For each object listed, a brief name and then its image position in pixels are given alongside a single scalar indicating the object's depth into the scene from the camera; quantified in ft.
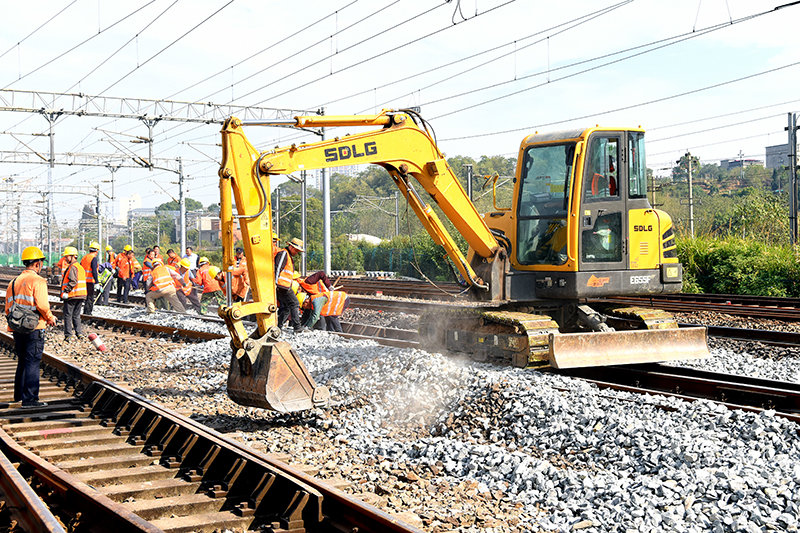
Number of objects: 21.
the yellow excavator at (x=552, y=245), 31.42
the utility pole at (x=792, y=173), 85.20
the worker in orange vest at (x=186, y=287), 73.00
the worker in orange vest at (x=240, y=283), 53.83
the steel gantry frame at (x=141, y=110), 83.15
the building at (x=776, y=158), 366.84
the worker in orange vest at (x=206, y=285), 67.48
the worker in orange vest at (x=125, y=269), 84.33
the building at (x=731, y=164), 455.13
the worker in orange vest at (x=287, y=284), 42.78
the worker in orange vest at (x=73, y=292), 51.60
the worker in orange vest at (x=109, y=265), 82.94
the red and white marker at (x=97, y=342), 44.04
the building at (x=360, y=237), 229.90
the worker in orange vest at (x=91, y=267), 62.34
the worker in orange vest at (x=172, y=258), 73.77
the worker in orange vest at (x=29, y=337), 29.14
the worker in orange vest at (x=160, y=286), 68.28
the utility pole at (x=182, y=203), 111.49
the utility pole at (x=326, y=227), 86.87
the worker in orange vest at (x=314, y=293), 48.01
